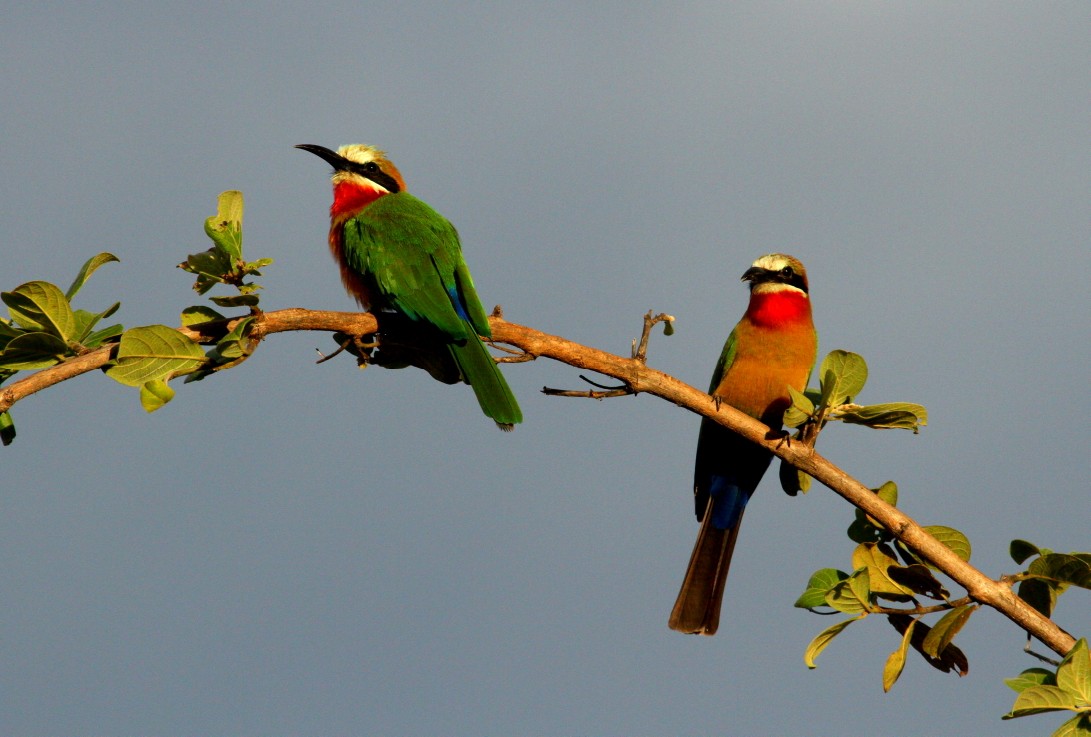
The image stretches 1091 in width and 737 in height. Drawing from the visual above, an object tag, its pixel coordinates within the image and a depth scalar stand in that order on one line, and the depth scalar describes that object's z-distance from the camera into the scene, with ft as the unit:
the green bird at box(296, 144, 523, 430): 28.35
